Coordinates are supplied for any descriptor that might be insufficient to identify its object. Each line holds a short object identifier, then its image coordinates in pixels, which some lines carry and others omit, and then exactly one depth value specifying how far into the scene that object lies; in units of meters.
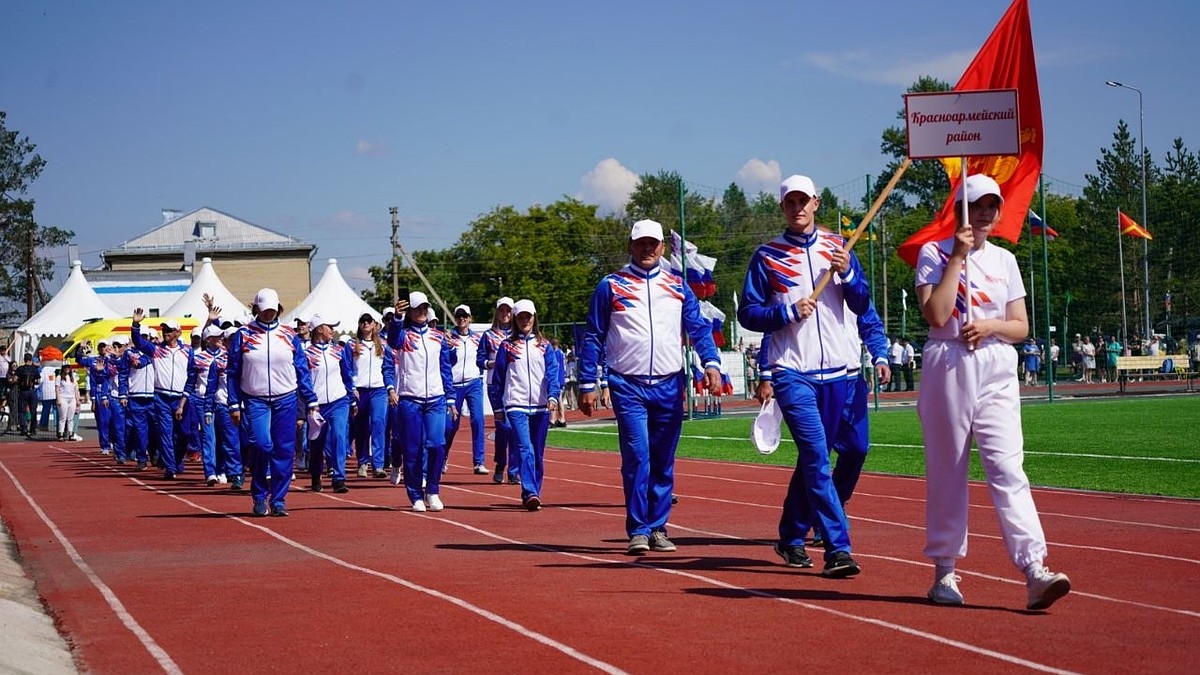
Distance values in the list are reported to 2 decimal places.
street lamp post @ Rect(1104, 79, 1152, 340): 62.82
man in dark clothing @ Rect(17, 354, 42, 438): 42.12
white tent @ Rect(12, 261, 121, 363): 53.09
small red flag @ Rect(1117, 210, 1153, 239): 52.17
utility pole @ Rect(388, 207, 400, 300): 70.62
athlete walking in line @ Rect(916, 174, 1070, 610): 8.00
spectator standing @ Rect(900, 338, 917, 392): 53.24
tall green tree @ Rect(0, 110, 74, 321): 93.88
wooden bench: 47.09
